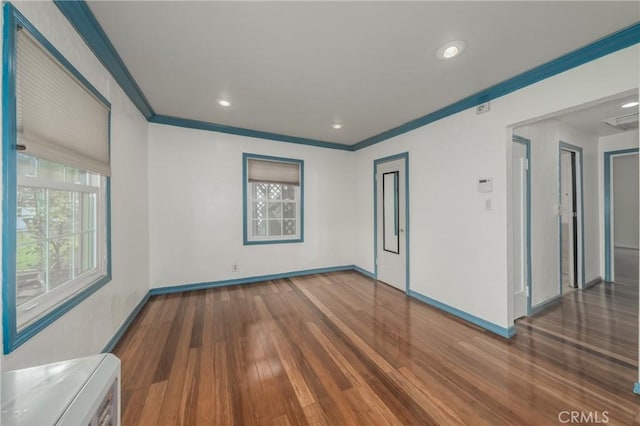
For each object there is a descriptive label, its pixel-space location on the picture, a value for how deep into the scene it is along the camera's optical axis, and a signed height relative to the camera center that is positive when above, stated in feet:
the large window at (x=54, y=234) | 4.35 -0.40
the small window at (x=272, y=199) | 13.29 +0.94
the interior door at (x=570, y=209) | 12.25 +0.21
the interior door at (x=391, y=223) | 12.26 -0.50
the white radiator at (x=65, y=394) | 1.96 -1.69
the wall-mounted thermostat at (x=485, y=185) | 8.23 +1.05
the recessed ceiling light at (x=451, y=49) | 6.03 +4.46
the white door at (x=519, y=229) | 8.82 -0.60
